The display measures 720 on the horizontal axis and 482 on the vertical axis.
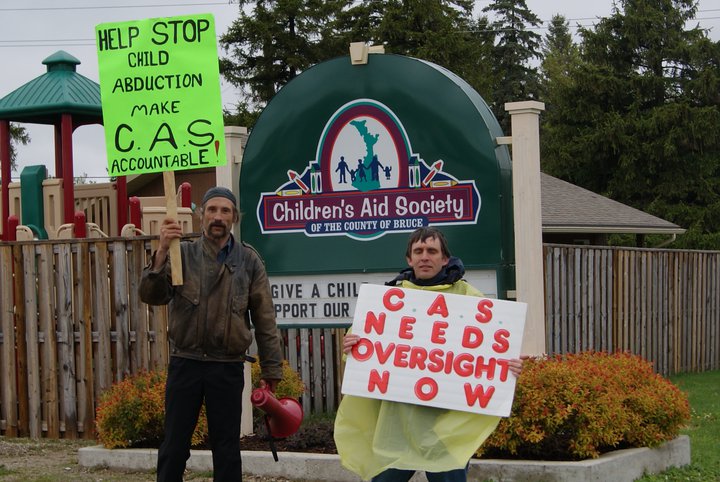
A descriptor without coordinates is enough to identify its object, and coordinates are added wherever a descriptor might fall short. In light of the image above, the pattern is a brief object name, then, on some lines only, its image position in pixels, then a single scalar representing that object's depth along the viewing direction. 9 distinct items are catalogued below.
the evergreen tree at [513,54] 52.19
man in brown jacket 5.61
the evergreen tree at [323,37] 33.03
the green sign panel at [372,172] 7.48
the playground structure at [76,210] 13.69
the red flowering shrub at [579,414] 6.95
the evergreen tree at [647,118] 34.94
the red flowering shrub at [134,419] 8.09
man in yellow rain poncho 5.01
